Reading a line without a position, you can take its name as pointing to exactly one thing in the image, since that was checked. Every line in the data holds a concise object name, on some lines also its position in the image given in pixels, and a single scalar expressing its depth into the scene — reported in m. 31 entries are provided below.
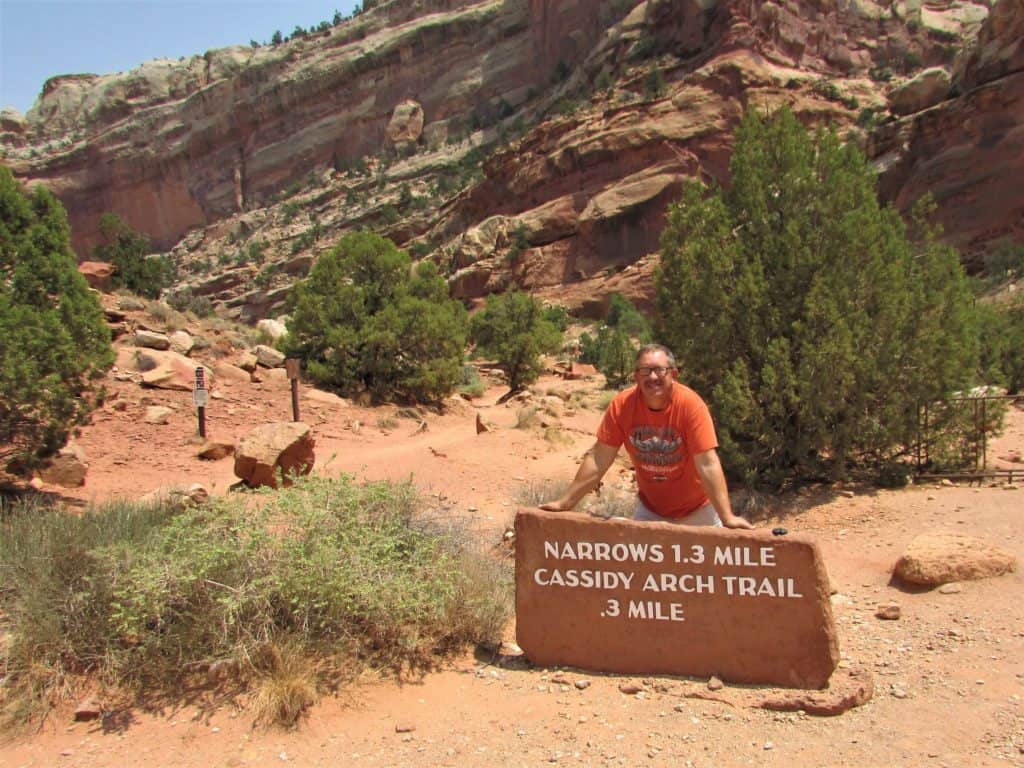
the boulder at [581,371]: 32.16
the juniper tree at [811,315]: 7.68
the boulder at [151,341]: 16.72
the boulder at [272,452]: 8.27
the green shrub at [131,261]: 28.98
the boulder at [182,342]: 17.27
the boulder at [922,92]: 37.56
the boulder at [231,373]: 16.97
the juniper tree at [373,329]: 19.19
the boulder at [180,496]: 6.17
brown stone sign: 3.53
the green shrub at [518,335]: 27.27
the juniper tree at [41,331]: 7.29
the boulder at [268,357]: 19.20
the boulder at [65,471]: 9.58
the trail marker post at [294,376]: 14.52
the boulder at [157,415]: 13.33
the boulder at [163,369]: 14.92
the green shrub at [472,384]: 25.38
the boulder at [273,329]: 25.96
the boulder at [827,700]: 3.36
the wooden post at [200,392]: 12.76
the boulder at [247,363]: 17.94
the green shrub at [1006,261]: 27.78
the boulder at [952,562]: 4.94
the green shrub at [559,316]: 39.95
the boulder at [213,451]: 12.07
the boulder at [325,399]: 17.42
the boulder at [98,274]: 19.56
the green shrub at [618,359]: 27.02
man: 3.71
